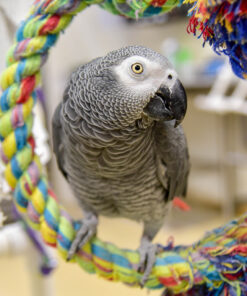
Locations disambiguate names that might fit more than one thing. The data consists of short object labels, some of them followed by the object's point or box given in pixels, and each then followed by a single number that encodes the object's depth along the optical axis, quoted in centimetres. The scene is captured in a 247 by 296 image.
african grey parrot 52
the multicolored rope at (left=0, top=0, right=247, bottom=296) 61
